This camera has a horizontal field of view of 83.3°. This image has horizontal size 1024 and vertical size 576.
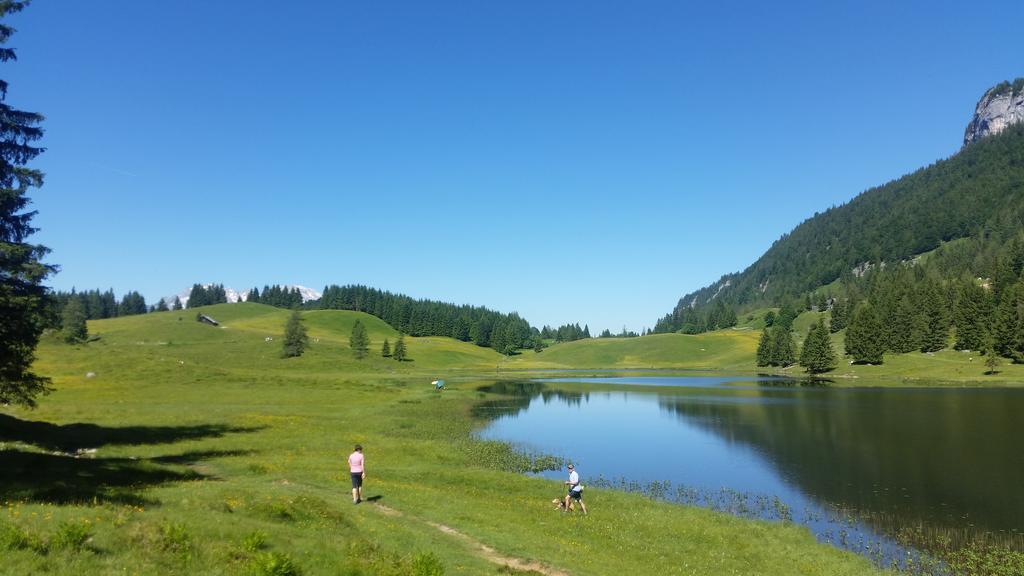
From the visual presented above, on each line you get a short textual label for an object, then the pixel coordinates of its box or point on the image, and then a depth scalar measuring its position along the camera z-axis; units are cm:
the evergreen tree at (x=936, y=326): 14538
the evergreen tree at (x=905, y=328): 15011
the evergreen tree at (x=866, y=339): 14738
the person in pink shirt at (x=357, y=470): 2820
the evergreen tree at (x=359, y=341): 17350
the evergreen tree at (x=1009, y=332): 12375
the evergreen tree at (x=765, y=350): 18494
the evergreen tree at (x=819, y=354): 15075
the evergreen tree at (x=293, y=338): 15288
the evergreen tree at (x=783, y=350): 17812
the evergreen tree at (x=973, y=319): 13475
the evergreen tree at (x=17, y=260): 3169
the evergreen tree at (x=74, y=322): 13292
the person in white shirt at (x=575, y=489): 3114
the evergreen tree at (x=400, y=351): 18462
